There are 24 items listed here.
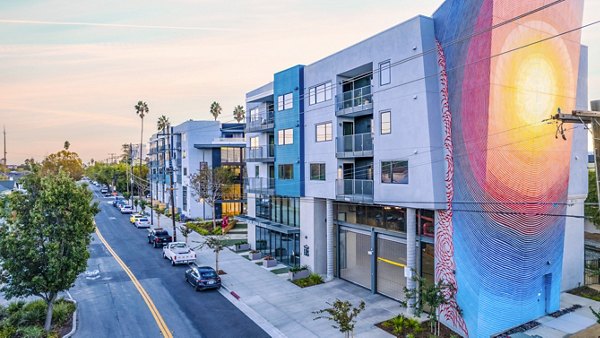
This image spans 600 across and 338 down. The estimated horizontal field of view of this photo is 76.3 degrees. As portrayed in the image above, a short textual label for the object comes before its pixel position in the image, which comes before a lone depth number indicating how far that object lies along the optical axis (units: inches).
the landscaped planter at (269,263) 1114.1
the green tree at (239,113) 3516.2
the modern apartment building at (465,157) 644.1
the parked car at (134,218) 2013.2
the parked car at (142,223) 1940.2
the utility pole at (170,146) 2375.4
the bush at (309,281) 942.9
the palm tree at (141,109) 2955.2
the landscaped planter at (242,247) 1330.1
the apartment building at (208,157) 2129.7
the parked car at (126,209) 2500.0
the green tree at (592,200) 941.9
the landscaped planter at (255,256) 1205.1
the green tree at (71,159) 5816.9
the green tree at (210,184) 1836.9
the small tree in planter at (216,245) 1010.1
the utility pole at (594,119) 408.2
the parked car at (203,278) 908.0
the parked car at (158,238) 1443.2
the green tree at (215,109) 3420.3
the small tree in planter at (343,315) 573.0
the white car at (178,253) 1159.6
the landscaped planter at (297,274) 987.3
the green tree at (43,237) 623.5
